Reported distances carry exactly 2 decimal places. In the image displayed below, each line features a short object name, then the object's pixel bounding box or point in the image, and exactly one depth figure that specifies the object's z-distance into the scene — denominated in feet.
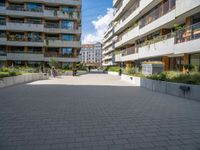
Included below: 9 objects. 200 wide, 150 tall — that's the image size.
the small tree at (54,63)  113.19
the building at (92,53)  494.59
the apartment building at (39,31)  122.01
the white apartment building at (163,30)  52.95
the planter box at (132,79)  60.05
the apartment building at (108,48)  251.54
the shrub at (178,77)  34.63
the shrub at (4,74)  48.84
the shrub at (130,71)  79.63
